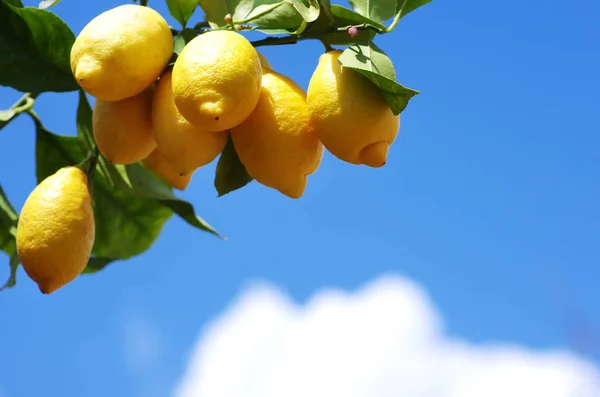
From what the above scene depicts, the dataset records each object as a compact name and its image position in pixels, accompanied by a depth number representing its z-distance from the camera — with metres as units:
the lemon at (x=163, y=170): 1.12
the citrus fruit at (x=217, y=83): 0.96
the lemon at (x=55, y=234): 1.01
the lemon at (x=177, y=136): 1.00
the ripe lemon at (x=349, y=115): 0.98
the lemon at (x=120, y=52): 0.98
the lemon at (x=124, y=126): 1.02
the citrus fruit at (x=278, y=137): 1.00
